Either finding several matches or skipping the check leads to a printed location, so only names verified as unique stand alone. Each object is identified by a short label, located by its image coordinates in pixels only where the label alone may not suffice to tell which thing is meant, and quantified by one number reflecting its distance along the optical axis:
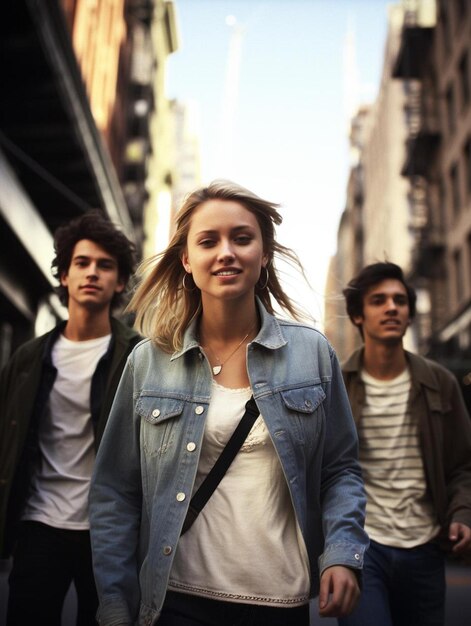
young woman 2.33
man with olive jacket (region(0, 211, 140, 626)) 3.25
